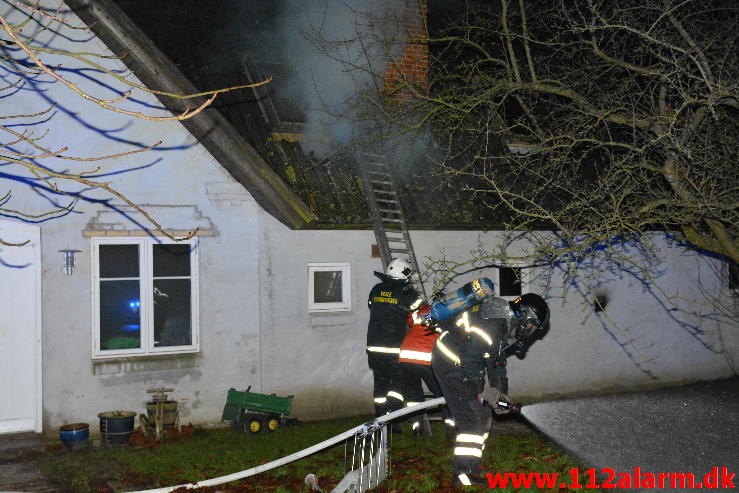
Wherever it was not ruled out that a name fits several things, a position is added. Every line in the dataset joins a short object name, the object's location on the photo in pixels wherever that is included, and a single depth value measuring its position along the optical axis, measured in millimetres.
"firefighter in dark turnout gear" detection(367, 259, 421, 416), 8891
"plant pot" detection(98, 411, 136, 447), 8727
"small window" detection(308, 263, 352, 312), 10531
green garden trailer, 9375
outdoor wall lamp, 9003
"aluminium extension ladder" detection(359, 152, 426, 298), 10180
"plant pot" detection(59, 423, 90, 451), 8516
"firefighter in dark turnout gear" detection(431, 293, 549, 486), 6633
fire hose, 6418
